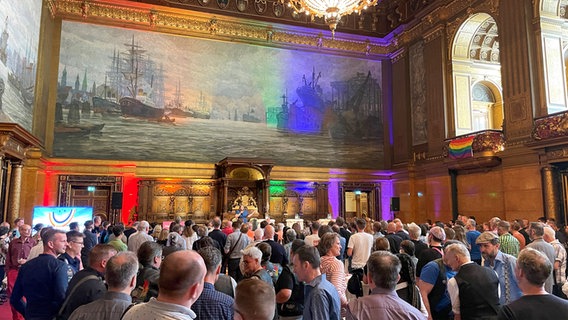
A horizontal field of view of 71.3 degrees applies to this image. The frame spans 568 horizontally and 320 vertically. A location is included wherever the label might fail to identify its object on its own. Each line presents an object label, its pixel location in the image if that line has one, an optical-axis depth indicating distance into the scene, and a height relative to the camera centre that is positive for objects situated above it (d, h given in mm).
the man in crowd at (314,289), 2904 -654
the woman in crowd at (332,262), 4152 -629
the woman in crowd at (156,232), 8005 -600
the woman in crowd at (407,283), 4055 -839
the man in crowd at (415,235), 5591 -483
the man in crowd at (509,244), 5793 -611
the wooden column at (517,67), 13195 +4636
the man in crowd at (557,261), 5691 -837
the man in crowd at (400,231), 6809 -526
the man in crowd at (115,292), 2439 -574
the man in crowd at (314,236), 6654 -583
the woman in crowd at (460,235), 5548 -467
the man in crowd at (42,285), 3516 -742
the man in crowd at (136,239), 6793 -624
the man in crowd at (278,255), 5566 -736
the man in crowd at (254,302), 1934 -489
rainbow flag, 14891 +2079
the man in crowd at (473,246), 6832 -766
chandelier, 9742 +4906
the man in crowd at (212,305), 2707 -703
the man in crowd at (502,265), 4254 -681
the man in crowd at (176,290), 1936 -432
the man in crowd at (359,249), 6789 -808
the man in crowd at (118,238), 5977 -573
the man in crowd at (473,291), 3473 -782
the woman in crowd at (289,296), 3768 -900
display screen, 11273 -380
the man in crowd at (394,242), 6395 -644
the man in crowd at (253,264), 3731 -581
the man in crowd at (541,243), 4832 -544
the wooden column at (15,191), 11969 +351
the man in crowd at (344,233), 8396 -645
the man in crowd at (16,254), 6301 -835
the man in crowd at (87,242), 6492 -686
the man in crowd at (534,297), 2400 -593
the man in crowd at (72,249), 4295 -507
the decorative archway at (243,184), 16953 +826
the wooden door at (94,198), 16078 +182
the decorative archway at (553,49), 12922 +5051
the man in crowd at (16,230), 8508 -609
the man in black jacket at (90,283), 3016 -625
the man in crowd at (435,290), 3949 -868
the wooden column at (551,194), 11875 +253
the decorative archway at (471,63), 16344 +5998
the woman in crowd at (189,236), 7269 -618
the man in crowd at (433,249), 4758 -575
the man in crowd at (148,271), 3512 -635
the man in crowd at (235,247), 7070 -801
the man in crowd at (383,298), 2521 -624
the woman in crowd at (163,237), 6480 -563
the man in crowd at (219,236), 7598 -645
